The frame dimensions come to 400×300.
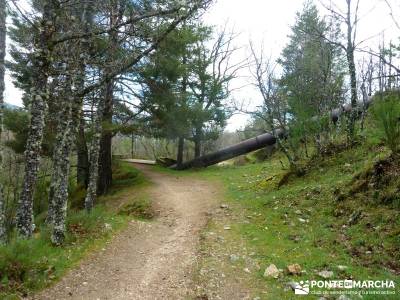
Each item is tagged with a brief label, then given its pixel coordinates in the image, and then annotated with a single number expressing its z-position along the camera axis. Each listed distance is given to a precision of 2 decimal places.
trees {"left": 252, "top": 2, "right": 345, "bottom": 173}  11.95
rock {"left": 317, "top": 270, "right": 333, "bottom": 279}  5.54
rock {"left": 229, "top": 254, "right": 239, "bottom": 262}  6.89
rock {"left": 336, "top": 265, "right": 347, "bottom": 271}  5.63
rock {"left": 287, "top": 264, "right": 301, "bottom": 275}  5.84
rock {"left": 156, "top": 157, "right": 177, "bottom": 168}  24.70
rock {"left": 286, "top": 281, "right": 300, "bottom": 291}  5.40
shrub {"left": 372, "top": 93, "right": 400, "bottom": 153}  7.79
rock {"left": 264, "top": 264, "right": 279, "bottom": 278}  5.95
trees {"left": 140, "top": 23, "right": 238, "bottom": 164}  15.40
